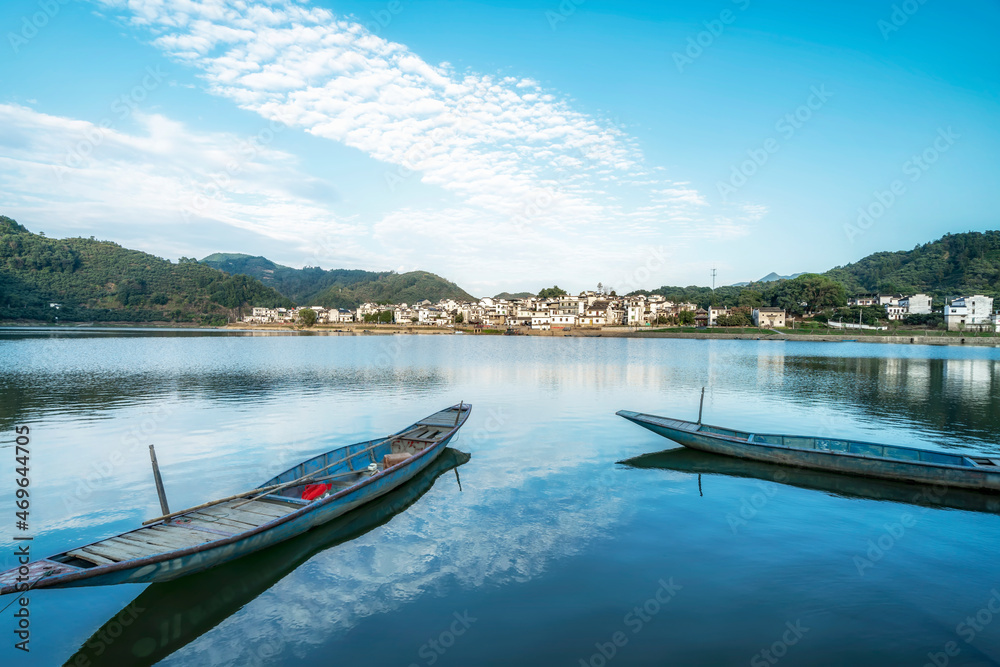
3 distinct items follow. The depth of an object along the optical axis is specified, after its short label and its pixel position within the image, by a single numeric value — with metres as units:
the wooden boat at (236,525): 5.44
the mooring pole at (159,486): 7.42
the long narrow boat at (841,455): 10.76
